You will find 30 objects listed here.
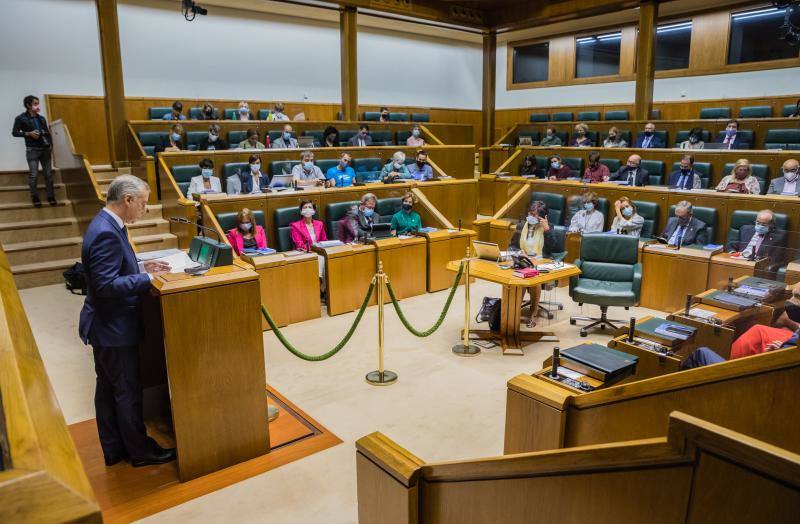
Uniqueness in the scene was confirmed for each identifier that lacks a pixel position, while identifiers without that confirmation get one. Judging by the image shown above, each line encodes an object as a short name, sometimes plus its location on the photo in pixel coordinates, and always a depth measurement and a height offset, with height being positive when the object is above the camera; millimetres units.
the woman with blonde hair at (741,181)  6363 -251
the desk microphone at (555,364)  2507 -888
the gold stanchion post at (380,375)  4335 -1640
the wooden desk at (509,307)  4965 -1308
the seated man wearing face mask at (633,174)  7309 -196
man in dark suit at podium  2760 -731
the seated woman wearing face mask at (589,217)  6777 -691
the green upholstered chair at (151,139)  8179 +284
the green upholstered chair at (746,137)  8461 +309
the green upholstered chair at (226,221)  5750 -609
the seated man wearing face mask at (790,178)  6348 -217
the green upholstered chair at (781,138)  8062 +280
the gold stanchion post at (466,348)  4918 -1622
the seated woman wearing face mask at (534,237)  5656 -769
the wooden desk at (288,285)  5504 -1221
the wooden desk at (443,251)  6715 -1084
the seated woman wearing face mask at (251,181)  6699 -250
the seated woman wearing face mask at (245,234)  5695 -747
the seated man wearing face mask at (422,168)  8008 -129
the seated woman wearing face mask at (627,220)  6543 -691
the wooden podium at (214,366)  2928 -1081
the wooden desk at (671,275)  5691 -1170
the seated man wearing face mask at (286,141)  8641 +268
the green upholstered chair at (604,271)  5359 -1077
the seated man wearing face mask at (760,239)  5355 -769
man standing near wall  7191 +241
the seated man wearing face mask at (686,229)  6031 -731
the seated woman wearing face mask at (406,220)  6832 -716
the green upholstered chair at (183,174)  6516 -167
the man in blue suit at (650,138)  9172 +322
